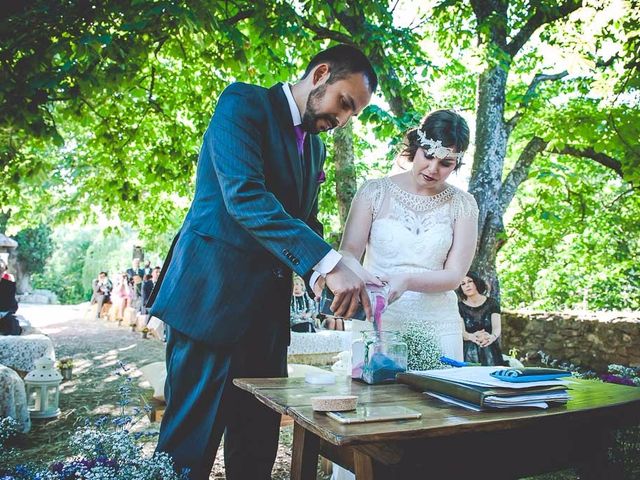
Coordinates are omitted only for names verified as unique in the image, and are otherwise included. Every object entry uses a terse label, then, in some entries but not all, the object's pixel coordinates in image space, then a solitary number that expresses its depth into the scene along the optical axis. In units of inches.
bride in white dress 103.3
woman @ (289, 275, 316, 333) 365.1
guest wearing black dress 209.2
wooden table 46.4
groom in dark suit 62.6
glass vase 68.0
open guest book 53.7
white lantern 214.5
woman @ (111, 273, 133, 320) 666.8
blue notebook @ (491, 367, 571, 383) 57.7
